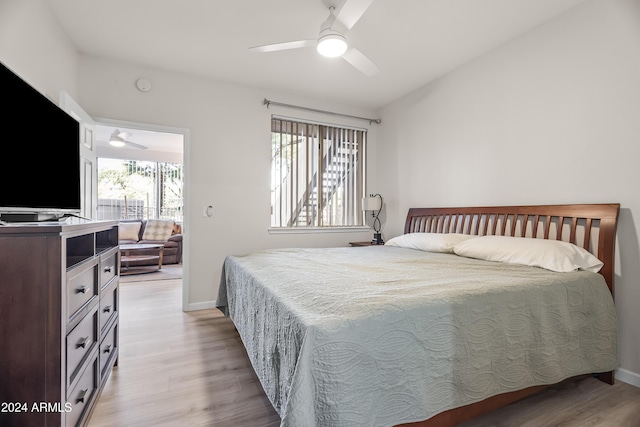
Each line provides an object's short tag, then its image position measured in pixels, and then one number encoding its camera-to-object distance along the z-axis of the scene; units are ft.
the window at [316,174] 12.79
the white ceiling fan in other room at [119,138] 16.56
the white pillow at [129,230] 19.38
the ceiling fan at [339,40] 6.08
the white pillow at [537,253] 6.21
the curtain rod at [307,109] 12.02
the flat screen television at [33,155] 3.88
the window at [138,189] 23.48
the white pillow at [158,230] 19.86
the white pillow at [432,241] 8.89
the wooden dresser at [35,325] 3.18
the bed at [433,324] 3.46
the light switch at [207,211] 11.07
